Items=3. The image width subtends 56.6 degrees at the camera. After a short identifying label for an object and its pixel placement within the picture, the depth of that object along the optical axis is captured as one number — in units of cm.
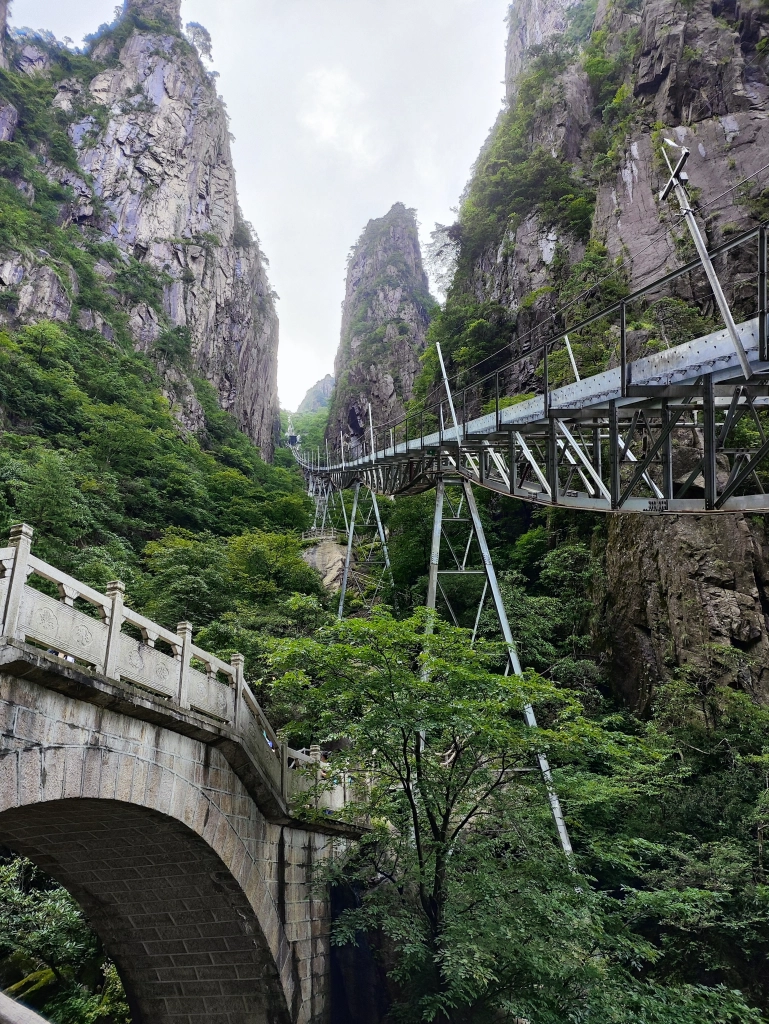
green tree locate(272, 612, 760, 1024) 841
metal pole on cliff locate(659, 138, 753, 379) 843
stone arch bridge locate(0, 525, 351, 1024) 702
